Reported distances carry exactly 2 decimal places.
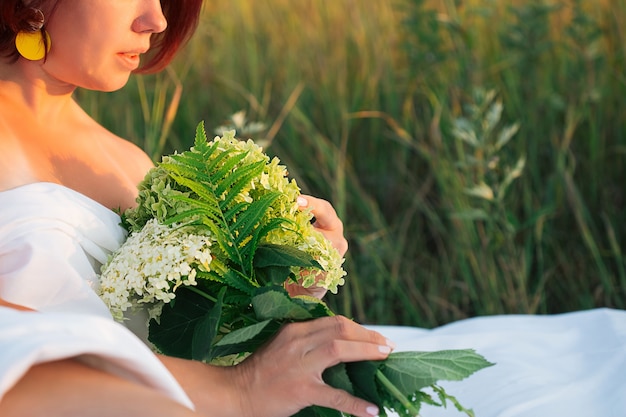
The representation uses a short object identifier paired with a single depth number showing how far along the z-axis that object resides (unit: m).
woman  1.36
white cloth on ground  1.85
